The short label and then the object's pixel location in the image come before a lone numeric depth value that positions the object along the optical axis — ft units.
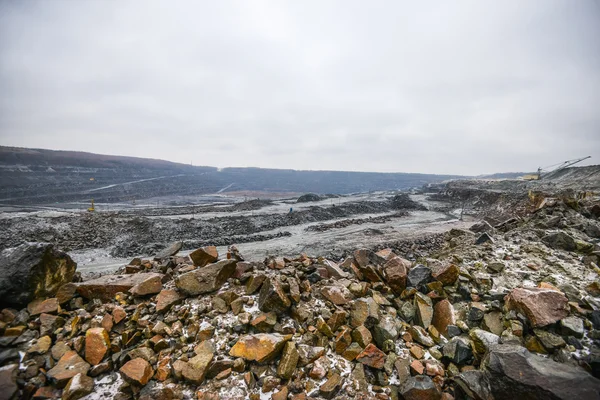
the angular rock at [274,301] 14.76
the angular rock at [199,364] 11.46
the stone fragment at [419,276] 18.20
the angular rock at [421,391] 11.07
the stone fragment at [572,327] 12.24
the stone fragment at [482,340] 12.96
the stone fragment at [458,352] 12.82
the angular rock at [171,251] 25.03
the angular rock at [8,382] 10.44
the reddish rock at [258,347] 12.32
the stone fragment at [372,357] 12.53
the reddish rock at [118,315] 14.19
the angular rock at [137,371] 11.29
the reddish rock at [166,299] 15.21
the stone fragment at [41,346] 12.32
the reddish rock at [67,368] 11.34
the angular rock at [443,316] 15.21
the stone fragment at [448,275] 18.17
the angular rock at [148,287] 16.20
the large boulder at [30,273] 14.58
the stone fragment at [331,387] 11.31
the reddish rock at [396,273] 18.48
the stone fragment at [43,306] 14.26
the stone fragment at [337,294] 16.08
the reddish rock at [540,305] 13.05
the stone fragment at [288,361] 11.85
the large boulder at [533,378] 9.12
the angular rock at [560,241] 22.09
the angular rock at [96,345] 12.26
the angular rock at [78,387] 10.87
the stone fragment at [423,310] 15.47
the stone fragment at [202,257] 19.81
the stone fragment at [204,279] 16.47
